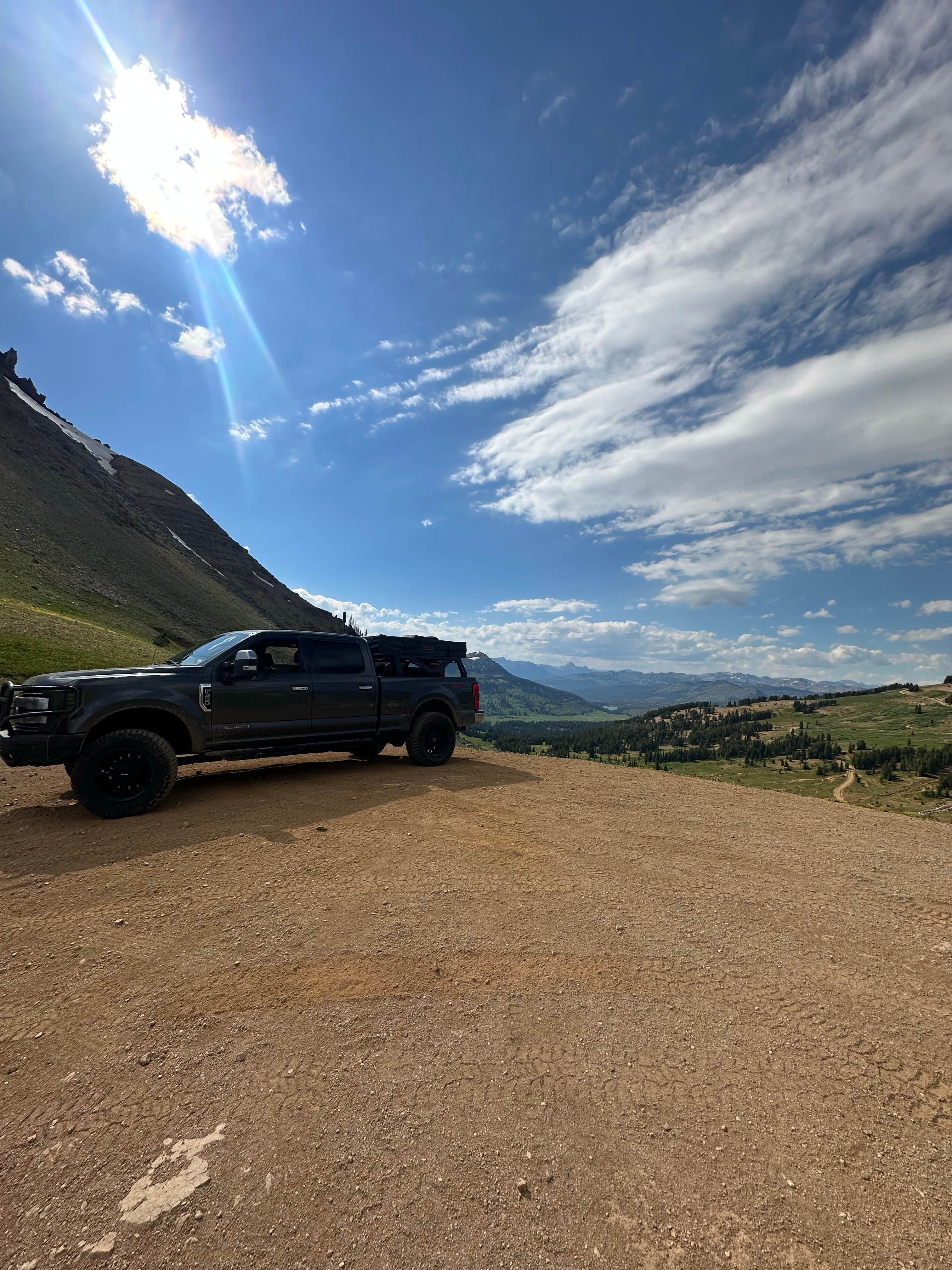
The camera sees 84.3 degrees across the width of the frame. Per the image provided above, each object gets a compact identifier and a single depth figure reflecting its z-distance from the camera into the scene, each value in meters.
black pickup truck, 6.60
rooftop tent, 10.70
